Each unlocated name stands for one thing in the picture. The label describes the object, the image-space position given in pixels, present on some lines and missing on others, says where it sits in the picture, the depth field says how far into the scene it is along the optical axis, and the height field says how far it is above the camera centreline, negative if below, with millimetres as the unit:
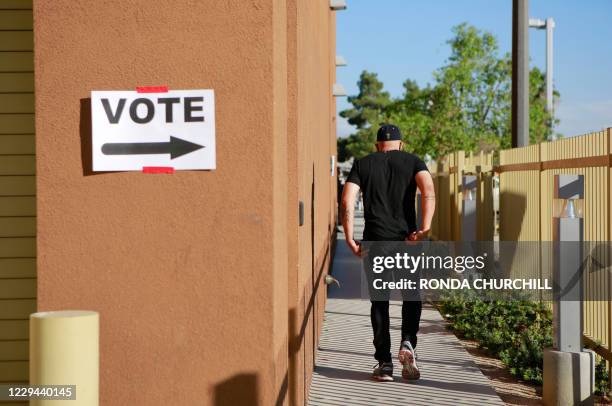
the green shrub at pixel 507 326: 8328 -1341
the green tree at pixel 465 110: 47344 +4542
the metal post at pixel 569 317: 6652 -838
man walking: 7496 -101
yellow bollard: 3570 -579
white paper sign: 4320 +317
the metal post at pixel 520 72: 14375 +1898
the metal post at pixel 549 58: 29234 +4633
